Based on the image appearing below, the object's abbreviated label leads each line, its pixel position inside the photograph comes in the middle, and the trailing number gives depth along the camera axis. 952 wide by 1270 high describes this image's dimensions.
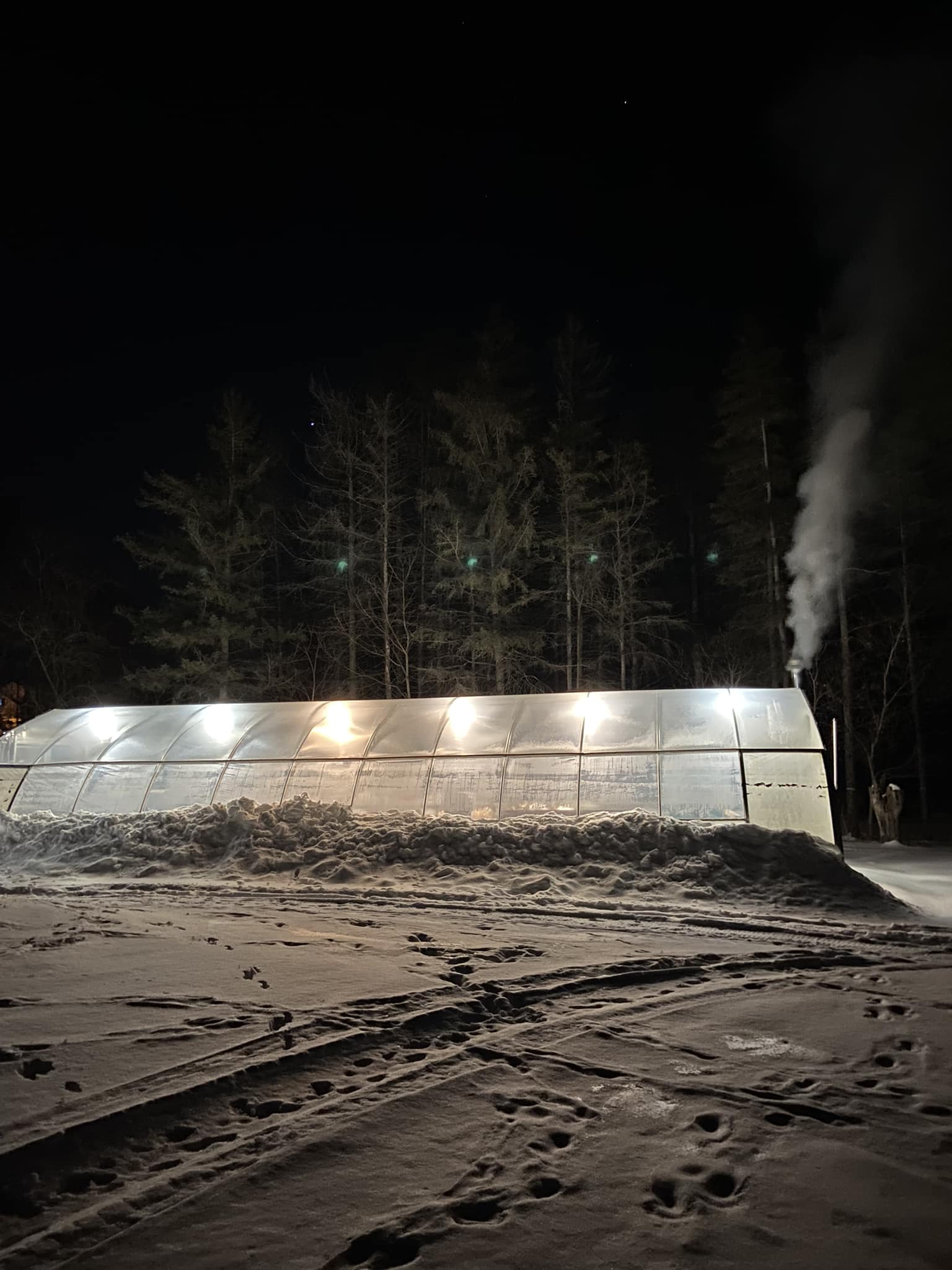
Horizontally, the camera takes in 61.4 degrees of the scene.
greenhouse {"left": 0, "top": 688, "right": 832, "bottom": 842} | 10.54
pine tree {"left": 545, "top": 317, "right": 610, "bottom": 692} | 22.17
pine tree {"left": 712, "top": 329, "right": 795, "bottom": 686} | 21.16
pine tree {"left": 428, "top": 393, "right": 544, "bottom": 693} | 21.36
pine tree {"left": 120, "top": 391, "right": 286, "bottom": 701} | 22.61
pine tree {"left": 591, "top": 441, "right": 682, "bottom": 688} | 22.38
